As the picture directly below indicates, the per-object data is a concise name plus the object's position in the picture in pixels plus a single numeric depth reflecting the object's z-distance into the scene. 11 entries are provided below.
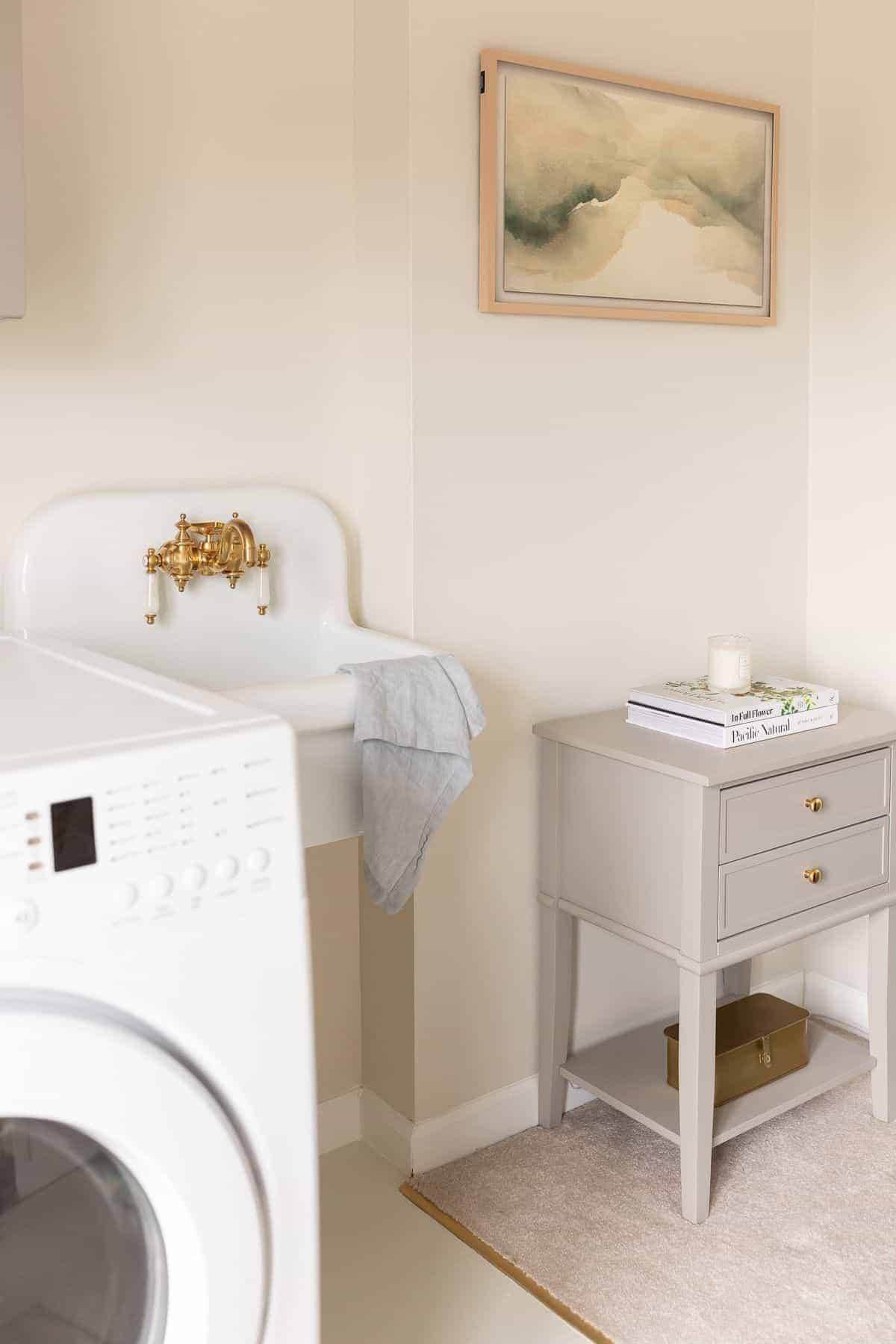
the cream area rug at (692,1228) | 1.72
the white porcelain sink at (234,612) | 1.59
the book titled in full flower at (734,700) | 1.99
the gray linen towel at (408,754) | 1.60
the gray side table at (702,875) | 1.88
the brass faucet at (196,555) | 1.79
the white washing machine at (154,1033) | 0.98
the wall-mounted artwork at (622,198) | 1.95
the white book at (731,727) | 1.98
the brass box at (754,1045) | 2.07
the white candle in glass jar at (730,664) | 2.09
